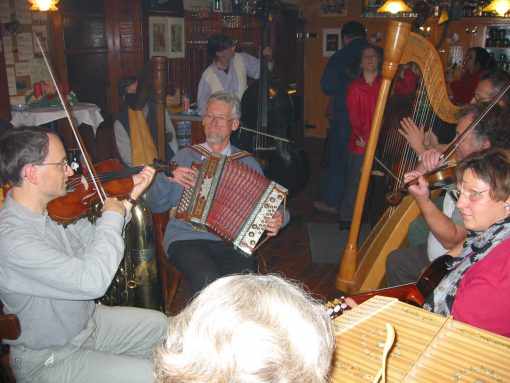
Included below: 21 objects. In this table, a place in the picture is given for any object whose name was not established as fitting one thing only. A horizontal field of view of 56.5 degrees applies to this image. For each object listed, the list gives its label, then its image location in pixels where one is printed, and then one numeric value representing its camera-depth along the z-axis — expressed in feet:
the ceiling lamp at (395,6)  20.26
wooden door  20.33
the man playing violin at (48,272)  5.45
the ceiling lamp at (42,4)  16.49
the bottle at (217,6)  23.34
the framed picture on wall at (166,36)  22.24
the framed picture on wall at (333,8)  27.61
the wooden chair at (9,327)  5.32
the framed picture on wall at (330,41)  28.02
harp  8.56
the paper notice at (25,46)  18.02
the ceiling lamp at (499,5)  19.47
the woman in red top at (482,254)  4.95
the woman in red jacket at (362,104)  13.47
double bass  14.52
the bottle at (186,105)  17.14
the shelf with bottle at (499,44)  25.40
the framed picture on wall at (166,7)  21.90
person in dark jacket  15.88
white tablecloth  17.04
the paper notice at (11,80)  17.63
